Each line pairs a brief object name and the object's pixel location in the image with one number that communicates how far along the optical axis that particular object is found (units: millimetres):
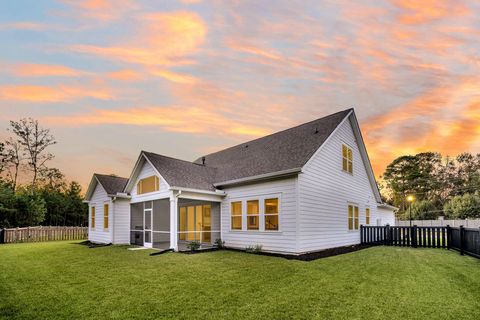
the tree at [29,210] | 23578
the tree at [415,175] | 56469
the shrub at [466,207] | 38562
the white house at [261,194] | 12375
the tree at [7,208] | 22531
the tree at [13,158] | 30922
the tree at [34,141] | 31438
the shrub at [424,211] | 46344
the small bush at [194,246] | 13288
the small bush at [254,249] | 12546
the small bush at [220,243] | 14414
